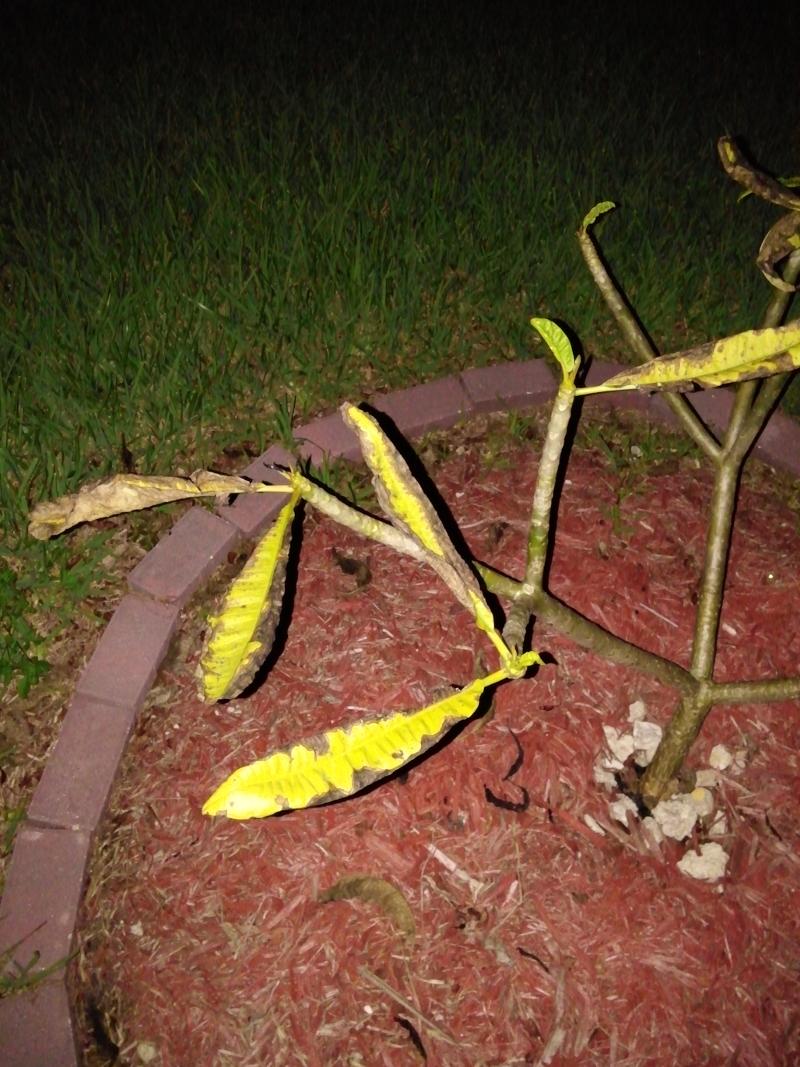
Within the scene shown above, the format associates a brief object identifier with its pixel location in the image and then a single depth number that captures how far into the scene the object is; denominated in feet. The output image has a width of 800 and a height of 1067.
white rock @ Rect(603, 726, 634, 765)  5.18
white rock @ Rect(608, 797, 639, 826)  4.93
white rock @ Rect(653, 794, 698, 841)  4.86
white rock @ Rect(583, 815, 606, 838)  4.91
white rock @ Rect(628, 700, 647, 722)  5.33
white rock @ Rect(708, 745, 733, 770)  5.16
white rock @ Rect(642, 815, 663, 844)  4.86
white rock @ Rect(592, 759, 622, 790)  5.07
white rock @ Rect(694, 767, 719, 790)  5.09
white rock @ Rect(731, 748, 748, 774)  5.17
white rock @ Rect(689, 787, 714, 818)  4.97
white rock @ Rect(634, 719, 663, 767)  5.17
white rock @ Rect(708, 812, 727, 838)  4.90
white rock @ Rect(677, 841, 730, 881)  4.75
